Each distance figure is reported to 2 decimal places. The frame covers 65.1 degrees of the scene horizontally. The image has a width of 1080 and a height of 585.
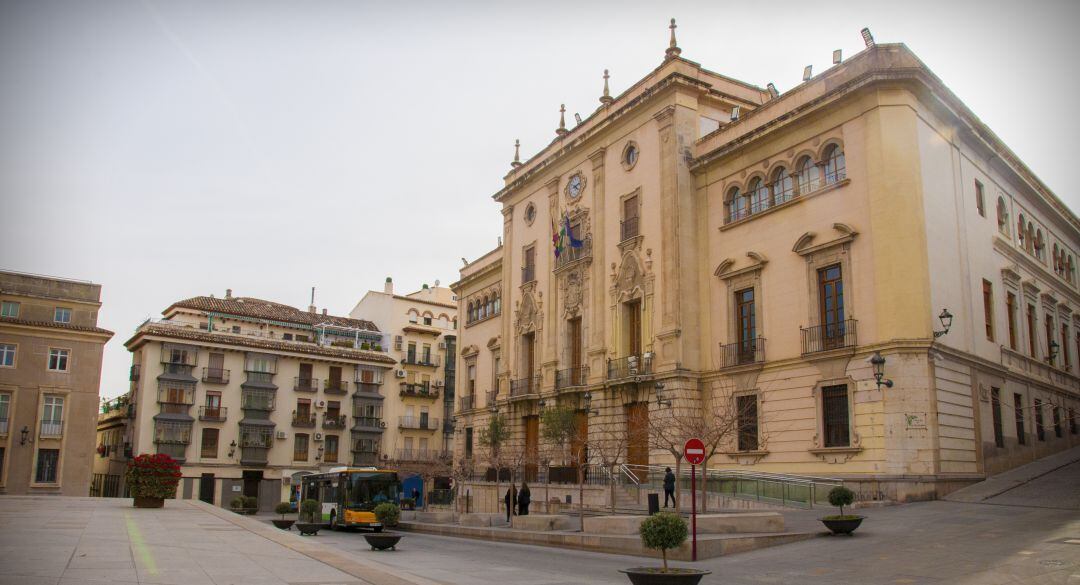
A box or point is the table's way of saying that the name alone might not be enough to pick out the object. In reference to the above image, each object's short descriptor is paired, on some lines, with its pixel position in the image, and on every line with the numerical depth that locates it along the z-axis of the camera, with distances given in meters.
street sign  16.19
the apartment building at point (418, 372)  65.00
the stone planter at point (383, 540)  19.52
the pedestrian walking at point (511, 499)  29.78
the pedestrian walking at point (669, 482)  25.48
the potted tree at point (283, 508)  35.03
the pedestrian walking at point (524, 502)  29.45
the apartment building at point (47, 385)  46.78
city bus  31.78
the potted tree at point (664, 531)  12.89
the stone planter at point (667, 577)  10.59
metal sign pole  16.11
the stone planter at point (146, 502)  30.22
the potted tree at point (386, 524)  19.53
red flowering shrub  29.98
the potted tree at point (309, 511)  32.77
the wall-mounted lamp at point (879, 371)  24.17
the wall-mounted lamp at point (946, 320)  23.95
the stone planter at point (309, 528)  27.63
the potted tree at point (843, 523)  18.16
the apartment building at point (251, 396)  54.09
